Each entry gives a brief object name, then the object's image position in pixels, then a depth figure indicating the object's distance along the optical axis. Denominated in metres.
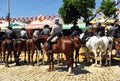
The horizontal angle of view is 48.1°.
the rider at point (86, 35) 8.27
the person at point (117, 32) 8.40
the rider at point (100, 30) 8.18
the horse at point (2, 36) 9.53
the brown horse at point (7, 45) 8.48
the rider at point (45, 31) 8.64
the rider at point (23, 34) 9.58
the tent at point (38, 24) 15.48
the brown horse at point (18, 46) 8.66
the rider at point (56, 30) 6.97
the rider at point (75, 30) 8.32
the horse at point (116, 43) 8.04
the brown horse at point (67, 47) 6.70
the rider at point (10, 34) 8.55
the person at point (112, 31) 8.40
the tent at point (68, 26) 18.83
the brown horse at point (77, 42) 7.79
